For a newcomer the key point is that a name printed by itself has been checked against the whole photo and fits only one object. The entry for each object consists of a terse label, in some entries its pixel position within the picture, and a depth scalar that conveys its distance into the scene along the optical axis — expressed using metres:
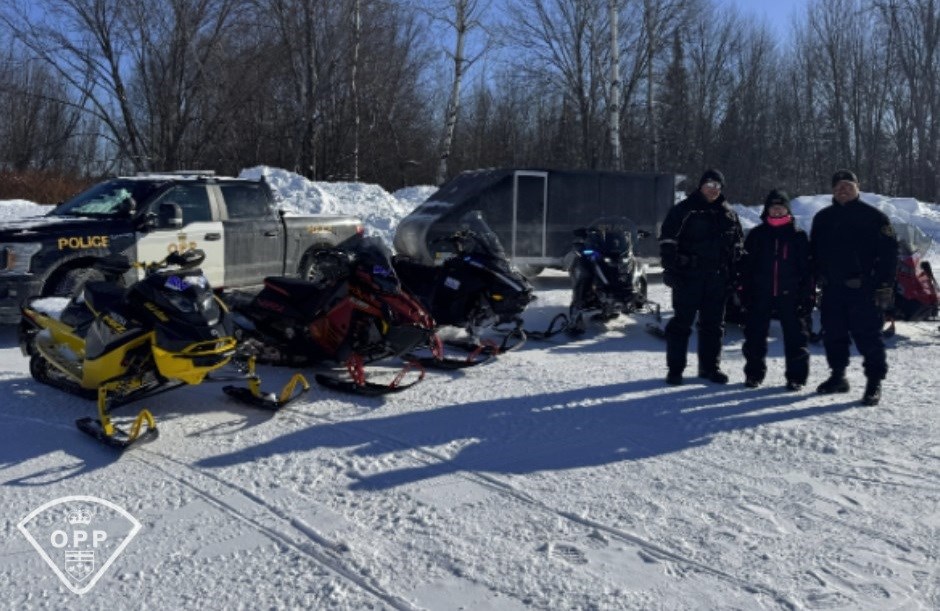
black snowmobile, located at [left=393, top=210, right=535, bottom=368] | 7.64
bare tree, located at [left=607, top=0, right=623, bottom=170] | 23.00
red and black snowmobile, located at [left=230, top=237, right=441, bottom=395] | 6.43
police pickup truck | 7.82
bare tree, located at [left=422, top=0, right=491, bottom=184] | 24.92
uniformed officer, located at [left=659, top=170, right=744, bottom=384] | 6.61
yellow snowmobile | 5.09
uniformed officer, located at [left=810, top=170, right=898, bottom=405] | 6.18
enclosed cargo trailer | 12.66
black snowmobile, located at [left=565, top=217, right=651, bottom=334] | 9.01
